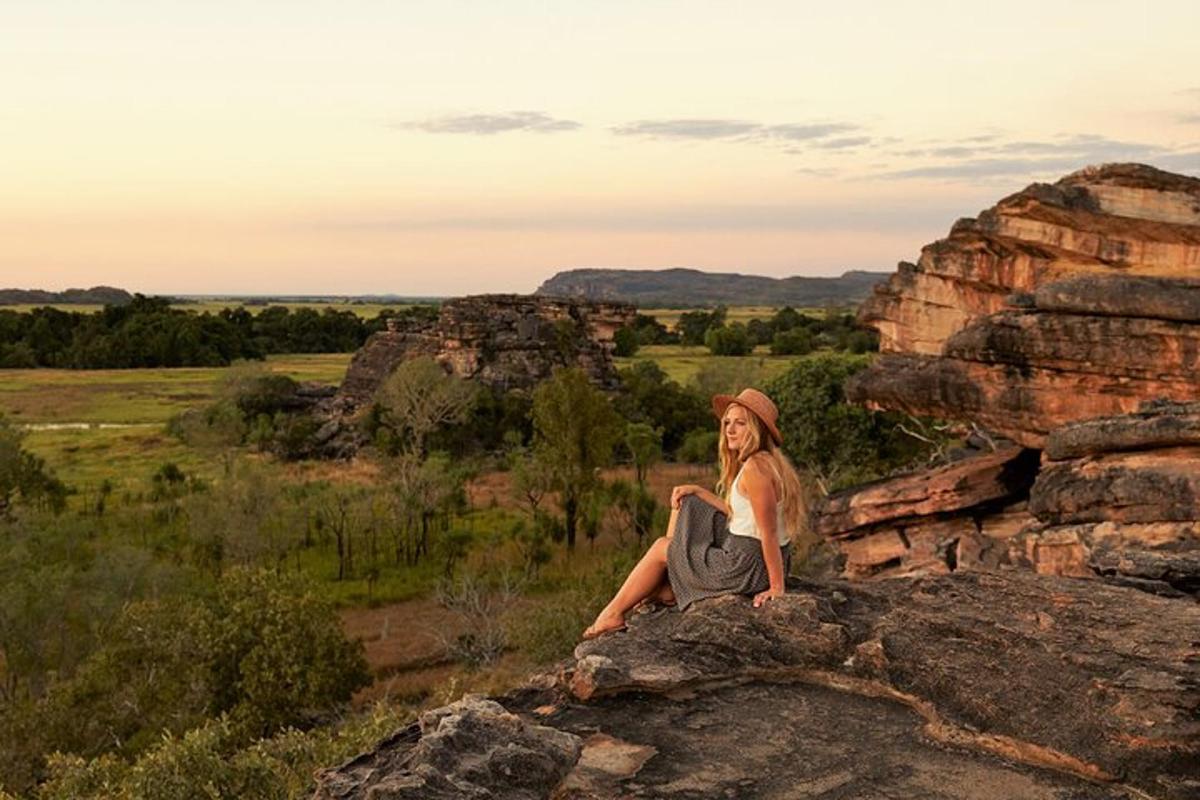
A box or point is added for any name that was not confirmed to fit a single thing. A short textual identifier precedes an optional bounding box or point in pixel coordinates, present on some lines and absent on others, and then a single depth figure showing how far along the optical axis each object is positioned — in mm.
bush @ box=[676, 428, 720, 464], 71500
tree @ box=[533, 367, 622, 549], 54000
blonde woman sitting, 10562
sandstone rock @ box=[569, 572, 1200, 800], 7988
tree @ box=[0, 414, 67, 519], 54406
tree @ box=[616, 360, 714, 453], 84688
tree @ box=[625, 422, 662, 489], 66625
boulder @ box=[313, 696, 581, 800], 6879
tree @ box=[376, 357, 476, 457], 77938
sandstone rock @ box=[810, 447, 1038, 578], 28984
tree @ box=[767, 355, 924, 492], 57281
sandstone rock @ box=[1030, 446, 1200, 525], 21859
